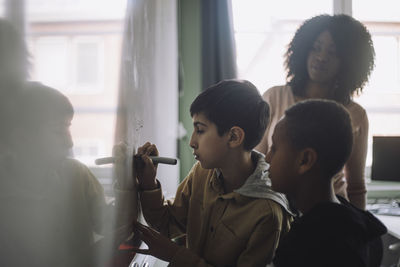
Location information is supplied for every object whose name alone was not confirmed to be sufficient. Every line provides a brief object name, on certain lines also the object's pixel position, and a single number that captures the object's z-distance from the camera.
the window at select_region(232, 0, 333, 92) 2.27
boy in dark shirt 0.67
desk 1.60
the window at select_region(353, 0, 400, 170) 2.31
